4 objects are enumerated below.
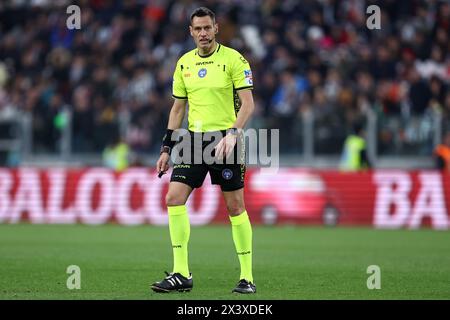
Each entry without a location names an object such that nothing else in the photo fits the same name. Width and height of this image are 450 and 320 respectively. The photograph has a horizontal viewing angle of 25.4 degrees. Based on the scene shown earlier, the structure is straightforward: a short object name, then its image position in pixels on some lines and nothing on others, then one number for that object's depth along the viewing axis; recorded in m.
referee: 9.48
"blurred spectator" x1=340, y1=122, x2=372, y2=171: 21.72
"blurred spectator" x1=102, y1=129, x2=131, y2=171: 23.38
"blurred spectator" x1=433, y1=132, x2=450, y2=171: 21.44
